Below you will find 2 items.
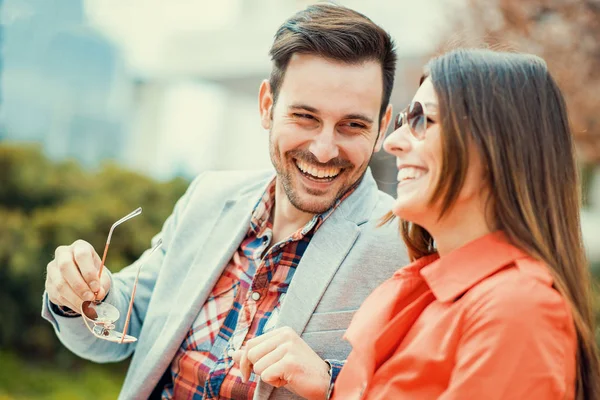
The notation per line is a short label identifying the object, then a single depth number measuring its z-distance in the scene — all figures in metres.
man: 1.46
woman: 1.14
